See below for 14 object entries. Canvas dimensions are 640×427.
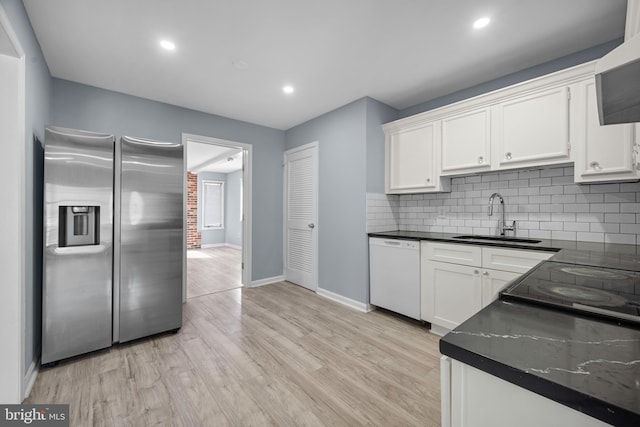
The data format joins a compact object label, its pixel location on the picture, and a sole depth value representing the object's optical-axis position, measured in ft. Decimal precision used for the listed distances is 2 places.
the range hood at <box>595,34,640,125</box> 2.09
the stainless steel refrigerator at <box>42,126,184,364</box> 6.56
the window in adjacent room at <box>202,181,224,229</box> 27.76
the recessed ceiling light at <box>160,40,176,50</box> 7.00
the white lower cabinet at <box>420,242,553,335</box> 6.88
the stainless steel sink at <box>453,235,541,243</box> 7.75
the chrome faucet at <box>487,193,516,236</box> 8.51
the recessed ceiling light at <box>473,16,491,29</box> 6.15
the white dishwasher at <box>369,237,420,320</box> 8.82
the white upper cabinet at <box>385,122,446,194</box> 9.46
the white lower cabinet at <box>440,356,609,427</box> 1.48
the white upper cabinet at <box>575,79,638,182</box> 6.05
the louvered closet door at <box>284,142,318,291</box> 12.48
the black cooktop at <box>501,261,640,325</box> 2.38
